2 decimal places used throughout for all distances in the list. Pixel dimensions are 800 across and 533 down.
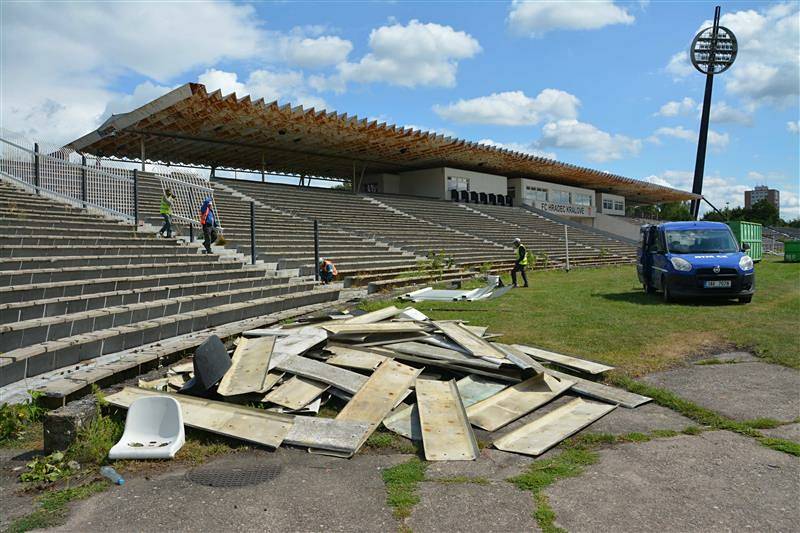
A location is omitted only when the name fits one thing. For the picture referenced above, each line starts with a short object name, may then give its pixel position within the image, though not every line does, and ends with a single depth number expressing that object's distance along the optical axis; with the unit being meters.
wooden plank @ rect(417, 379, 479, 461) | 4.19
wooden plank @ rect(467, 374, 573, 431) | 4.95
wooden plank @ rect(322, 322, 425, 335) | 7.07
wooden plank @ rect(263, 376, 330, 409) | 5.11
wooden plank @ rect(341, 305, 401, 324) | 8.33
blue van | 11.87
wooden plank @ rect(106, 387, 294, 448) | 4.38
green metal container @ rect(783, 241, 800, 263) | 28.89
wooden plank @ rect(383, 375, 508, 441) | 4.68
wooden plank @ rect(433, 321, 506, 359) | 6.40
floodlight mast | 67.38
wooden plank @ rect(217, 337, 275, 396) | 5.21
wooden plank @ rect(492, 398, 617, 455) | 4.34
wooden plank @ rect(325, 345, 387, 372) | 6.07
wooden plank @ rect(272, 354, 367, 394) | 5.50
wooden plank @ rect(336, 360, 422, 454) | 4.86
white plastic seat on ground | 4.16
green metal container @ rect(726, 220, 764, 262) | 28.87
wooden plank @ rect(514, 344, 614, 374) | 6.32
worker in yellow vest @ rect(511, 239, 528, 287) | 16.84
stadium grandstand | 7.00
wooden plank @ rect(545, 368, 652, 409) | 5.40
